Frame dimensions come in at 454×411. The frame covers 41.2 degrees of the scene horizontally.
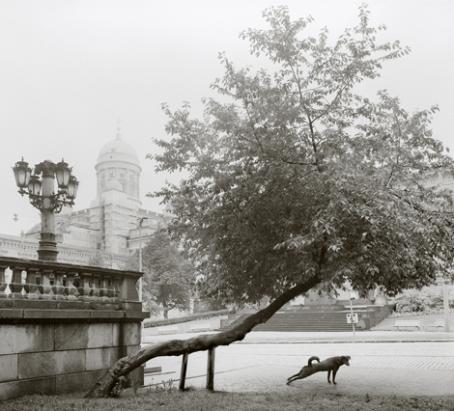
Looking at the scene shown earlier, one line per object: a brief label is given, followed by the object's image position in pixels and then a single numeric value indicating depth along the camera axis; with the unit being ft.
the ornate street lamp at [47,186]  50.90
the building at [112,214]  279.90
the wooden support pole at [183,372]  38.06
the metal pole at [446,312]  113.02
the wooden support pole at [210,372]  39.31
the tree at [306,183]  34.99
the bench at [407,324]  124.93
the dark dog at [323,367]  42.42
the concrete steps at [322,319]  140.87
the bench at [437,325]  123.22
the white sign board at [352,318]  113.91
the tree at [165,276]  189.57
